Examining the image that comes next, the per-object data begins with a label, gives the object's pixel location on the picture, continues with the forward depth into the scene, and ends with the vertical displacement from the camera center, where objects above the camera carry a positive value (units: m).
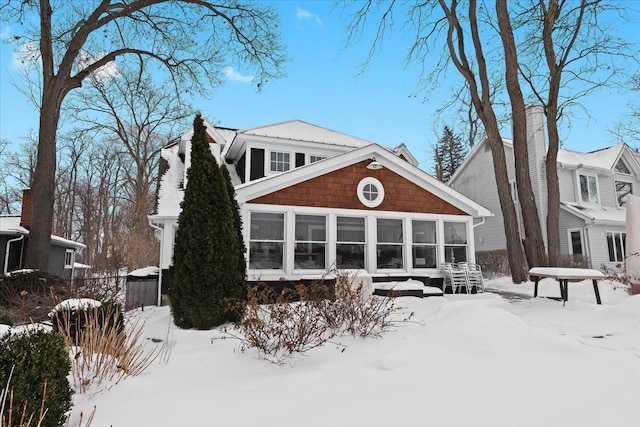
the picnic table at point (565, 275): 6.96 -0.22
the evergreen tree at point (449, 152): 34.81 +10.22
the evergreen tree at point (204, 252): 5.67 +0.14
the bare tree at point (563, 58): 12.50 +7.27
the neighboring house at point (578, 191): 17.52 +3.73
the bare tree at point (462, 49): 12.23 +7.99
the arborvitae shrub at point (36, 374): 2.23 -0.69
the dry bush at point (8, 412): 2.13 -0.87
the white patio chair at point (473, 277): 10.81 -0.41
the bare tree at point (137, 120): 19.53 +7.63
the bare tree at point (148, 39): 11.40 +7.83
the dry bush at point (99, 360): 3.14 -0.85
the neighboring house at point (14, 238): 12.44 +0.78
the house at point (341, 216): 9.74 +1.25
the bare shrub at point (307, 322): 4.02 -0.69
